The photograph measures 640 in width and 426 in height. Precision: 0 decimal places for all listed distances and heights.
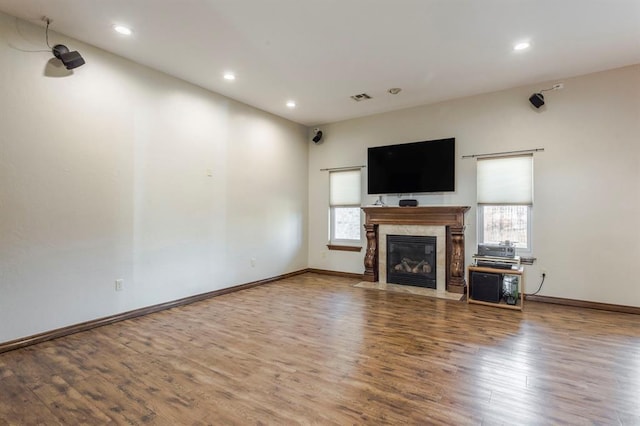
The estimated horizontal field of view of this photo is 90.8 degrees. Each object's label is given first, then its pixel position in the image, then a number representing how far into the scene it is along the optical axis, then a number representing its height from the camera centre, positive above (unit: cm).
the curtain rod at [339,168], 593 +92
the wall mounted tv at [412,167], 498 +82
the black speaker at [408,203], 516 +22
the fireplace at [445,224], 470 -12
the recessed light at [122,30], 304 +181
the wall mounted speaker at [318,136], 630 +159
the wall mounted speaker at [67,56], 303 +153
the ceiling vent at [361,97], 480 +184
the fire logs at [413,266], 509 -82
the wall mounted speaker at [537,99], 425 +159
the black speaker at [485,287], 411 -92
